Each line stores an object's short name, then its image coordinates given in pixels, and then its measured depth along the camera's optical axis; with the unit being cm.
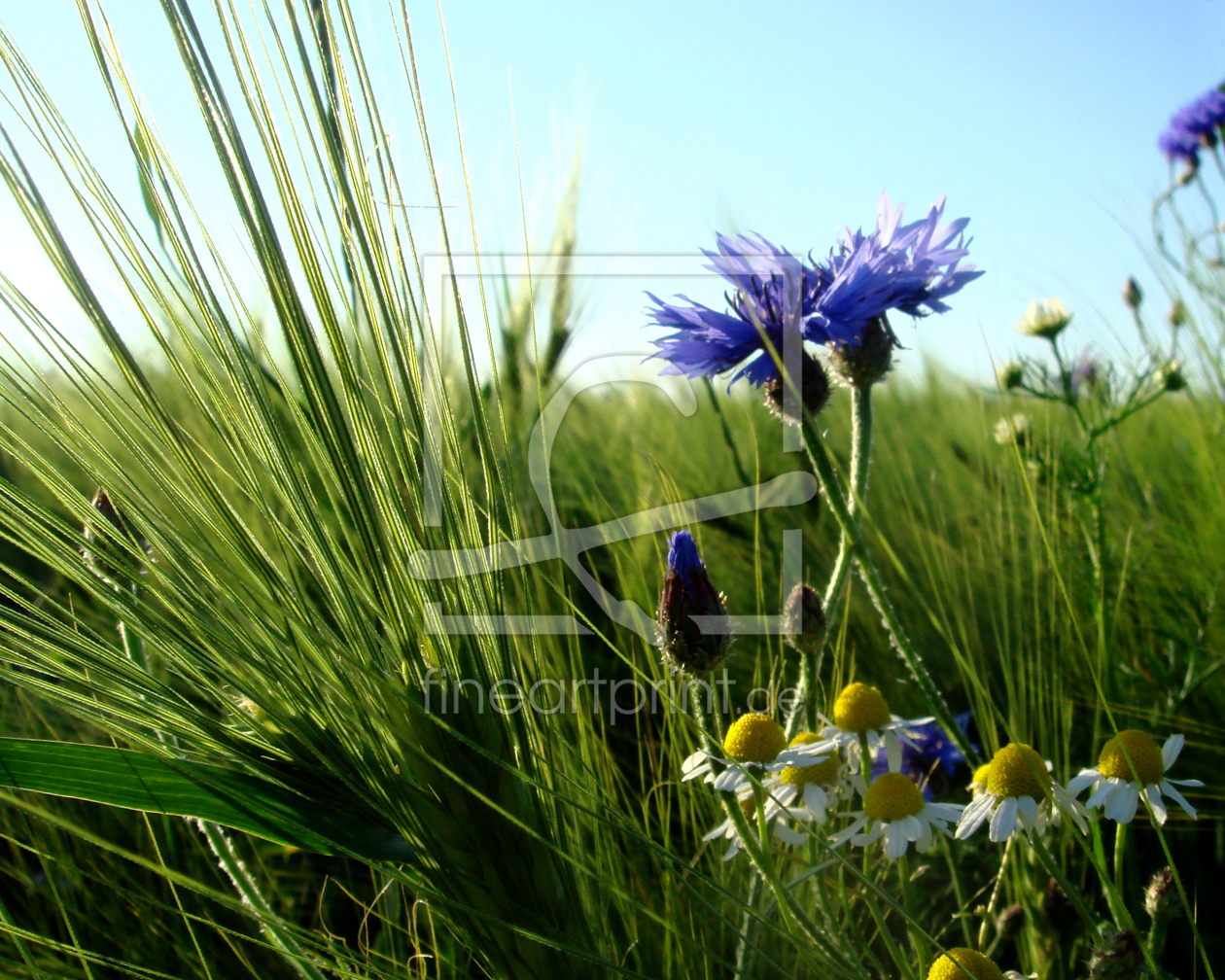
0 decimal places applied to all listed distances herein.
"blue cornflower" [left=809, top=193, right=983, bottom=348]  16
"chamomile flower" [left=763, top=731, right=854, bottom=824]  14
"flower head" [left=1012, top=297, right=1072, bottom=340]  32
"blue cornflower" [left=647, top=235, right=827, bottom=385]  16
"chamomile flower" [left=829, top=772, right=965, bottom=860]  13
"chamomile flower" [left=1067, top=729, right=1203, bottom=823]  12
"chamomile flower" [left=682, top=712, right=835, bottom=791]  13
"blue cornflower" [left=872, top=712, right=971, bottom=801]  21
